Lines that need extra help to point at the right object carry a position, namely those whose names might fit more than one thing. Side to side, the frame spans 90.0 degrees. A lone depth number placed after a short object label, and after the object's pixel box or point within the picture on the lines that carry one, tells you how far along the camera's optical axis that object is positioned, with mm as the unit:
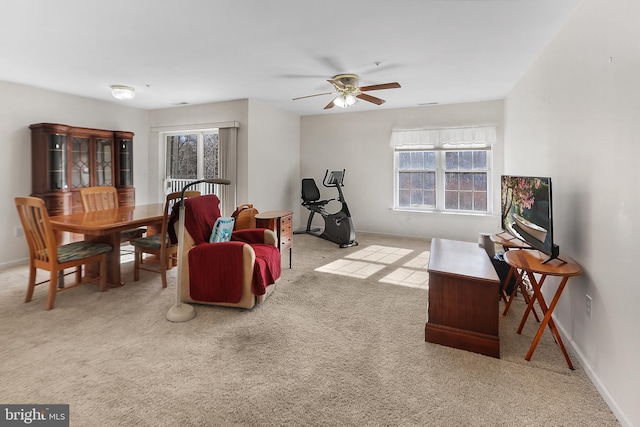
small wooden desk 3850
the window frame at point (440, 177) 5660
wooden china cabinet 4406
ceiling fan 3879
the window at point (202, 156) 5488
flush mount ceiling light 4362
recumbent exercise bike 5391
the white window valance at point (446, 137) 5480
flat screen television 2174
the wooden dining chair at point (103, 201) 3850
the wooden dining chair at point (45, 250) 2781
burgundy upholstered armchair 2814
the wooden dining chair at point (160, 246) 3462
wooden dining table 2900
